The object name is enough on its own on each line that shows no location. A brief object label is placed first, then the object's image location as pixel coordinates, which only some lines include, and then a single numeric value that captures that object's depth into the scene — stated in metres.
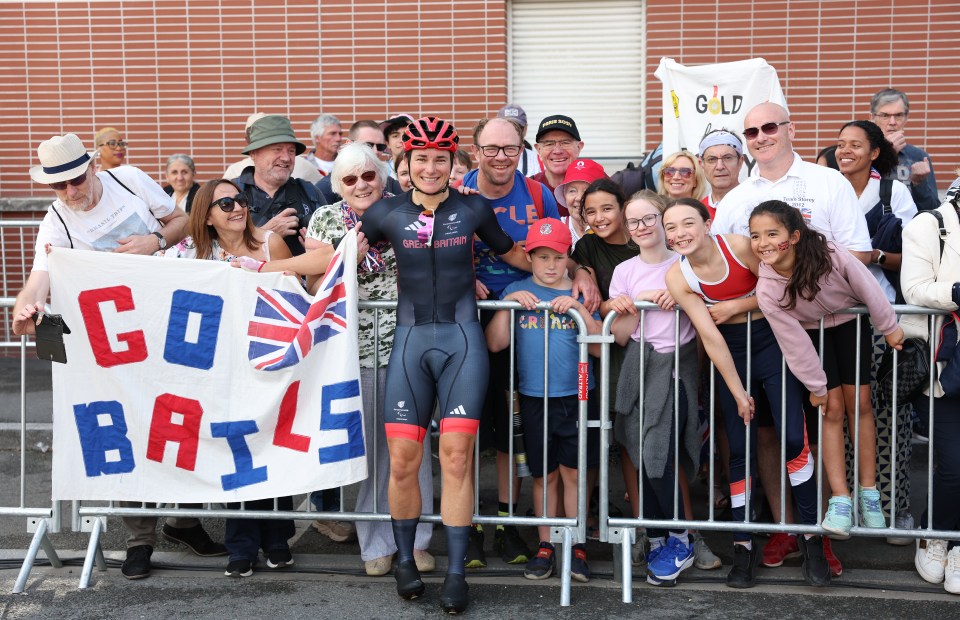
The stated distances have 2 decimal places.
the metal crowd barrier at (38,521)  5.52
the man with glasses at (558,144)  6.74
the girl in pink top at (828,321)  5.00
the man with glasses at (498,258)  5.71
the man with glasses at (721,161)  6.30
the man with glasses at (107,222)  5.54
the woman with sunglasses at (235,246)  5.60
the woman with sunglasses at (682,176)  6.25
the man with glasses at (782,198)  5.52
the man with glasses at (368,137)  7.36
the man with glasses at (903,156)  7.02
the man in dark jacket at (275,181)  6.29
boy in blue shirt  5.47
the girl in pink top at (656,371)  5.39
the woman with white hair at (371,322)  5.54
